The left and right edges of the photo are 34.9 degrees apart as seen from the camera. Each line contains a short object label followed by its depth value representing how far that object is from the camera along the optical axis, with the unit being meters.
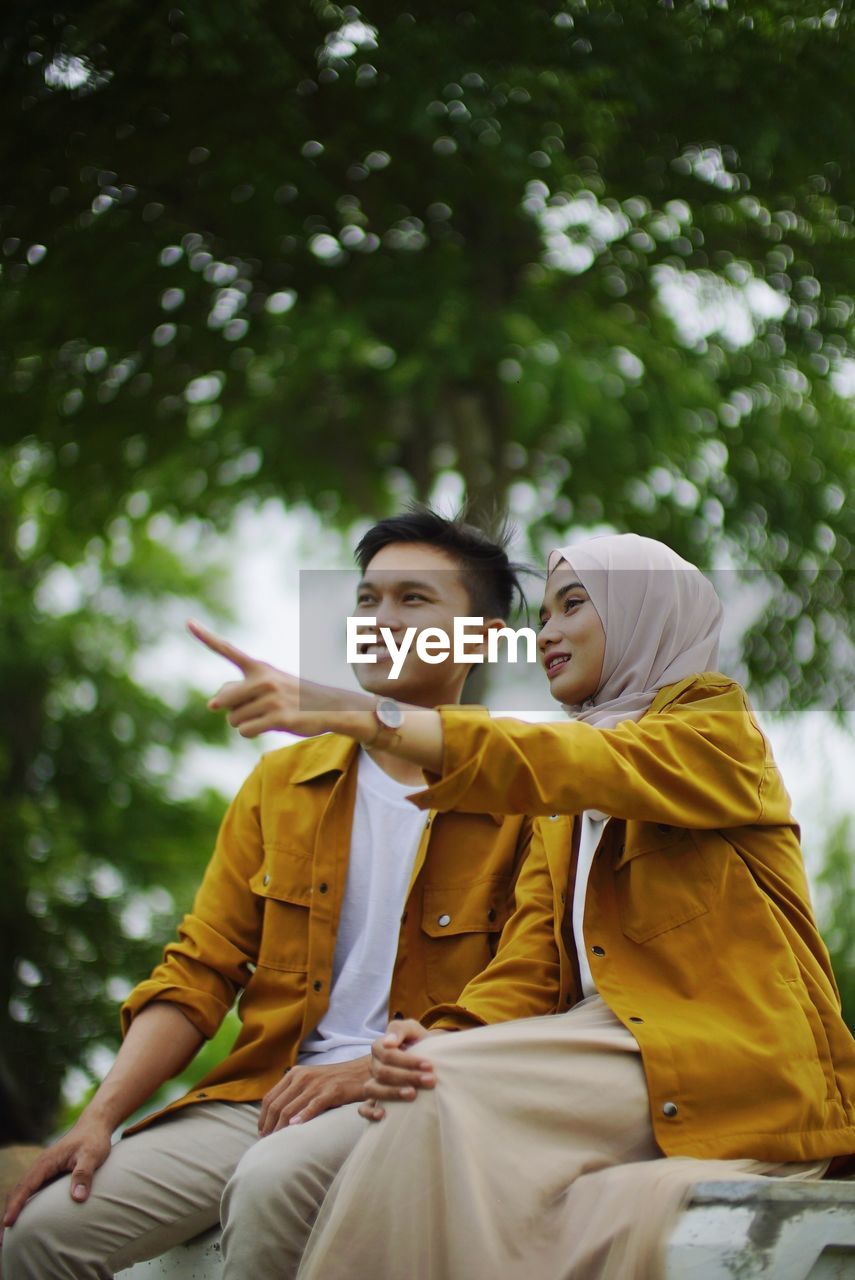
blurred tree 4.82
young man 2.59
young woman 2.09
